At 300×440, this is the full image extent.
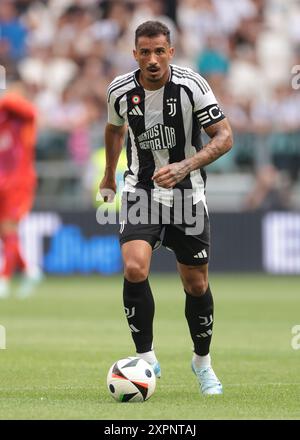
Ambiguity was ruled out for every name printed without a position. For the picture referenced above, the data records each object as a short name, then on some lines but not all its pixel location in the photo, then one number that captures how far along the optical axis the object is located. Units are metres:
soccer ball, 13.07
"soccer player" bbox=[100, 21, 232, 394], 13.68
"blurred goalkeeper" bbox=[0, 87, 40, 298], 30.12
